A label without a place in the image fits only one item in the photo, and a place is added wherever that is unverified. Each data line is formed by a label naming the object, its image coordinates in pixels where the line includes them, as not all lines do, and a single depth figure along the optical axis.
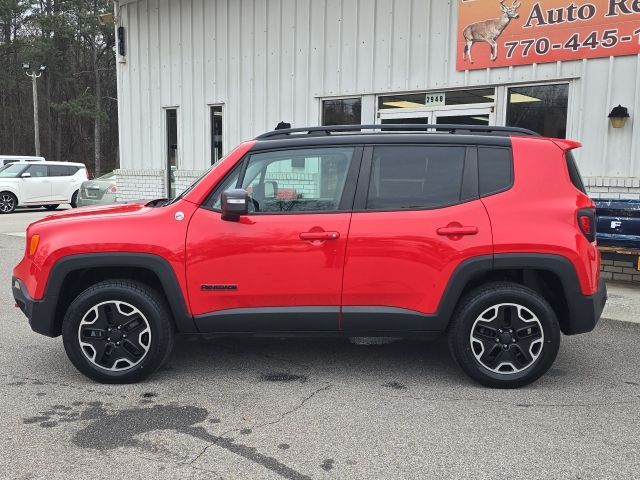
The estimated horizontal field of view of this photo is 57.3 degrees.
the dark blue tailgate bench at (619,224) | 6.84
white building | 7.82
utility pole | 34.88
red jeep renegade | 3.89
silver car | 13.55
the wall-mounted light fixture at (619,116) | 7.53
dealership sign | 7.54
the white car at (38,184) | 17.84
